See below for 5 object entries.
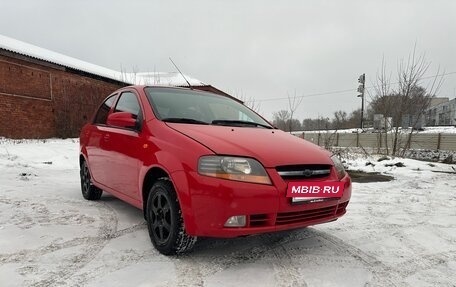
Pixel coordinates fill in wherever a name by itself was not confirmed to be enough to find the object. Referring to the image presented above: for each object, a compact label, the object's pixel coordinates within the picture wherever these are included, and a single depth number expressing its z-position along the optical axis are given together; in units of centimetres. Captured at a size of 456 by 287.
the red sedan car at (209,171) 273
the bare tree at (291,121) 1336
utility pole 3721
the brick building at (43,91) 1611
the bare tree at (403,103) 1409
